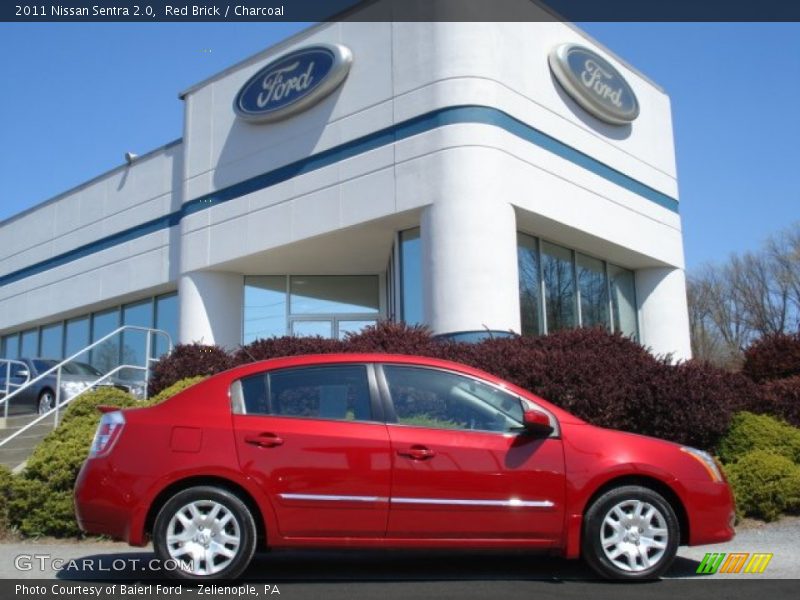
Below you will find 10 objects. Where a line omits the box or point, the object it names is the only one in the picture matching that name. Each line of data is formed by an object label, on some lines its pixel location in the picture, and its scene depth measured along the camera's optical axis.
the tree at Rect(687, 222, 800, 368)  41.66
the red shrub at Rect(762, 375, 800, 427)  10.41
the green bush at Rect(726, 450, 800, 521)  8.32
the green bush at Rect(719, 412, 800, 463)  9.41
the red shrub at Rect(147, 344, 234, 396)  11.88
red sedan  5.47
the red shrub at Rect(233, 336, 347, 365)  10.93
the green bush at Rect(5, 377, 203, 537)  8.12
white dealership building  13.80
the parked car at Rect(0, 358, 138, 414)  14.90
